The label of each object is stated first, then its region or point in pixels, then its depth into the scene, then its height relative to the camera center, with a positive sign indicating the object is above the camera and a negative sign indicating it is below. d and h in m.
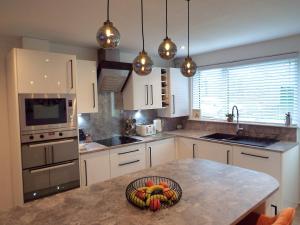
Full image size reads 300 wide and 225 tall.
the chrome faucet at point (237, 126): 3.67 -0.42
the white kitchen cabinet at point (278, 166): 2.72 -0.86
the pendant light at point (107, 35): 1.35 +0.41
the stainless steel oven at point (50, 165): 2.46 -0.72
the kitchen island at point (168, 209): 1.24 -0.65
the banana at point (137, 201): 1.36 -0.61
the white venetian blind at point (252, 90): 3.15 +0.18
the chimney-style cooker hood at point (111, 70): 3.23 +0.49
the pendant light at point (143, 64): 1.72 +0.30
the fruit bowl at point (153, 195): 1.36 -0.60
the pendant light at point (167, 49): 1.65 +0.40
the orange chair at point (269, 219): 1.16 -0.79
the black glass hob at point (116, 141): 3.32 -0.59
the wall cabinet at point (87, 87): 3.04 +0.23
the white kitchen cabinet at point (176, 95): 4.13 +0.13
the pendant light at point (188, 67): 1.95 +0.30
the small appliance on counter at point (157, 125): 4.16 -0.43
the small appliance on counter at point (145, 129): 3.86 -0.47
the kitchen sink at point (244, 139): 3.21 -0.61
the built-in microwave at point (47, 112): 2.42 -0.09
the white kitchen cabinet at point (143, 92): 3.63 +0.18
